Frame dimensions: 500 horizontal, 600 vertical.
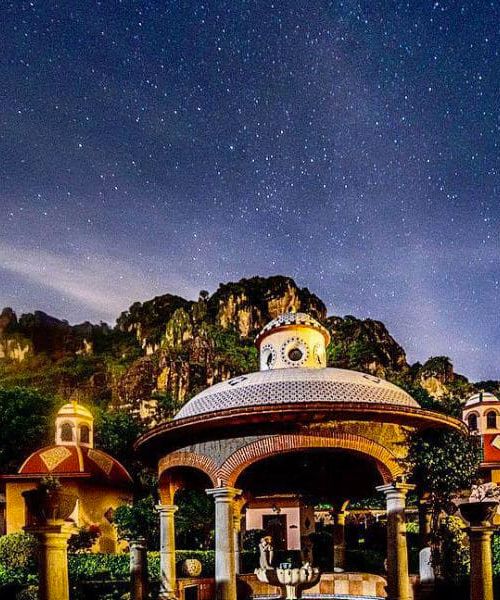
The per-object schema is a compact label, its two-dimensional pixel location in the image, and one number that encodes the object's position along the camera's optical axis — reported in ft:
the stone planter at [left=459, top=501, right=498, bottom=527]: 33.99
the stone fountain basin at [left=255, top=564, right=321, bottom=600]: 45.21
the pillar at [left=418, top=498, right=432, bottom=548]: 46.80
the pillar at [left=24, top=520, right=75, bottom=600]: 26.76
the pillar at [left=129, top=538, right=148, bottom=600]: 47.98
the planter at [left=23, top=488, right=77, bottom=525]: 26.37
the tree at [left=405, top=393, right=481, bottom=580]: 43.57
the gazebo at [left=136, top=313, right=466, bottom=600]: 42.27
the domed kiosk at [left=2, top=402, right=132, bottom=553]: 91.40
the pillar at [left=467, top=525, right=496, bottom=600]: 34.45
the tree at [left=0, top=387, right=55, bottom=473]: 125.90
